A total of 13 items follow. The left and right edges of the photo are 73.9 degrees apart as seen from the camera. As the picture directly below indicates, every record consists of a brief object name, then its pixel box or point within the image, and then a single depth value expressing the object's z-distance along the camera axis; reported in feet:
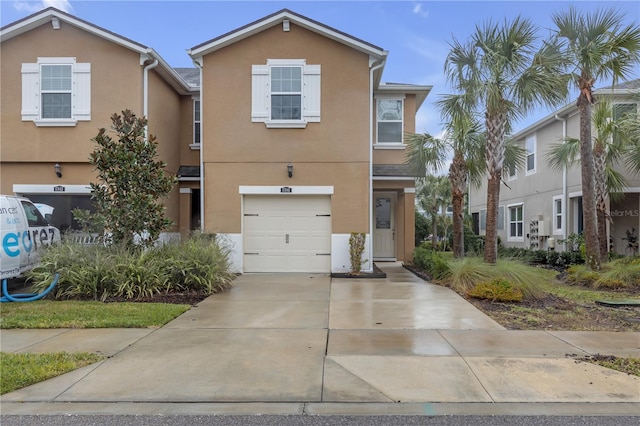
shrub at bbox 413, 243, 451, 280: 36.63
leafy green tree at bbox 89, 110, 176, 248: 31.48
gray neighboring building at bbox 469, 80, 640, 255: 50.29
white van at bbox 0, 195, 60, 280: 28.04
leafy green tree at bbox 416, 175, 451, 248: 87.97
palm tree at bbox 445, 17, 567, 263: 33.50
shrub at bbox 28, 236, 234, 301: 28.76
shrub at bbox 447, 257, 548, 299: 29.94
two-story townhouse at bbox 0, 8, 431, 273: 41.32
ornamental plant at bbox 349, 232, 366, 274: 39.68
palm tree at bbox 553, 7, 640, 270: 36.19
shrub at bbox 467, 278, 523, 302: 28.58
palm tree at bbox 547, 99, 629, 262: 43.24
